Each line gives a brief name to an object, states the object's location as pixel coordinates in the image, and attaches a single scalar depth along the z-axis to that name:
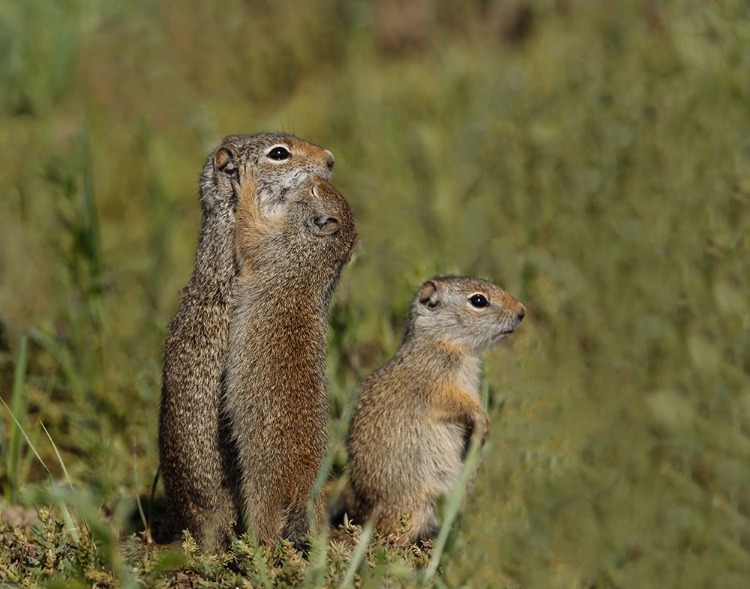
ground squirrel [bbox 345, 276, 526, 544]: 8.98
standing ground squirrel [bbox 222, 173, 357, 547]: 8.01
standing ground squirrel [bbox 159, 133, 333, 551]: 8.52
